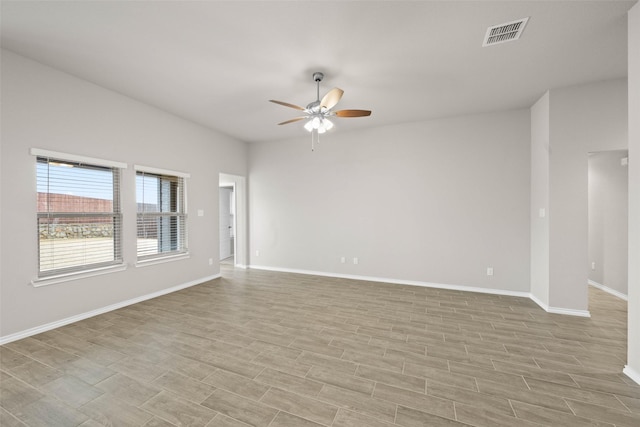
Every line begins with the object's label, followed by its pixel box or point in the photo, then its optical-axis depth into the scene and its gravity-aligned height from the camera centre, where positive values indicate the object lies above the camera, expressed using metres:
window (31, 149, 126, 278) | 2.91 +0.00
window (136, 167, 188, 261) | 3.97 +0.00
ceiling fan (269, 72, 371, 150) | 2.82 +1.21
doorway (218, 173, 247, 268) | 6.22 -0.11
